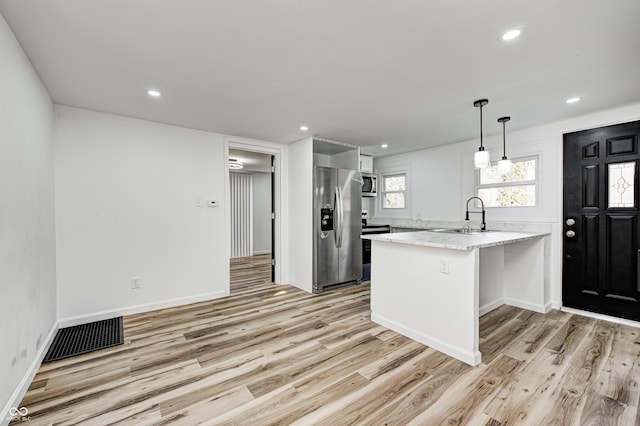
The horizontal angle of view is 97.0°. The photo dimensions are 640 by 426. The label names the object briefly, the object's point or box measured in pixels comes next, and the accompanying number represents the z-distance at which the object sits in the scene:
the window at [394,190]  5.68
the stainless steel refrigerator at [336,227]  4.26
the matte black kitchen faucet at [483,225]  3.90
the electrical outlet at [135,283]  3.36
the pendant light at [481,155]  2.87
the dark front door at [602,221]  3.04
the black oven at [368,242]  5.39
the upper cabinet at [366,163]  5.50
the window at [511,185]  3.83
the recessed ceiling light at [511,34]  1.73
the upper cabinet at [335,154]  4.61
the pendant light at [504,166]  3.08
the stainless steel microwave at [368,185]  5.50
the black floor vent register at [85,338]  2.49
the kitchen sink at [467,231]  3.43
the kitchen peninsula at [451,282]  2.33
